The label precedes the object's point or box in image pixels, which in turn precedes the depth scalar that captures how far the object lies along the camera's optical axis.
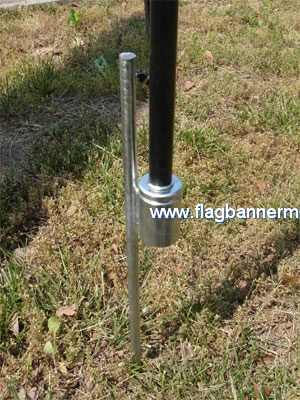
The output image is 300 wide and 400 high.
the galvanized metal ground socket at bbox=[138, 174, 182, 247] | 1.39
